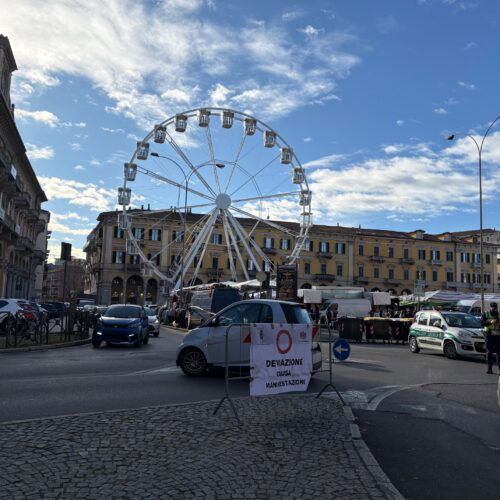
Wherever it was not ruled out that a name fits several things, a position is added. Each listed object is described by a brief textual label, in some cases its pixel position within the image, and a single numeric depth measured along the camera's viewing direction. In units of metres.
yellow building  80.50
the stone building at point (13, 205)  41.41
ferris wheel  36.84
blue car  19.36
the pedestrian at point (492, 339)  13.96
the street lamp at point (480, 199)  34.47
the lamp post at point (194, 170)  39.26
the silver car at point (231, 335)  10.98
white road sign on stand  7.09
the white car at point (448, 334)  18.31
